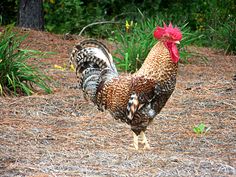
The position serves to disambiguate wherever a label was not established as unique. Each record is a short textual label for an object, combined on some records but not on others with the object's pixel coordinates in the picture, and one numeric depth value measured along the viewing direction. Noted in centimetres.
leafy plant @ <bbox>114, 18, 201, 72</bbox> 1618
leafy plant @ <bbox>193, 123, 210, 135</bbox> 1093
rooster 974
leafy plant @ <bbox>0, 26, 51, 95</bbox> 1345
